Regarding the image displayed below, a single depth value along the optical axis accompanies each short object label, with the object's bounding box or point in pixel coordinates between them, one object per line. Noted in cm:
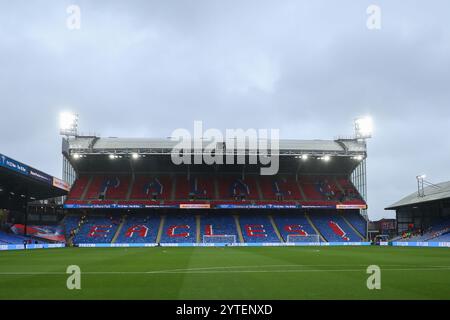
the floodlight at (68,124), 7125
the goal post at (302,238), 6425
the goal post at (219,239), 6338
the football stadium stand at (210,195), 6512
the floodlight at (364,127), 7298
